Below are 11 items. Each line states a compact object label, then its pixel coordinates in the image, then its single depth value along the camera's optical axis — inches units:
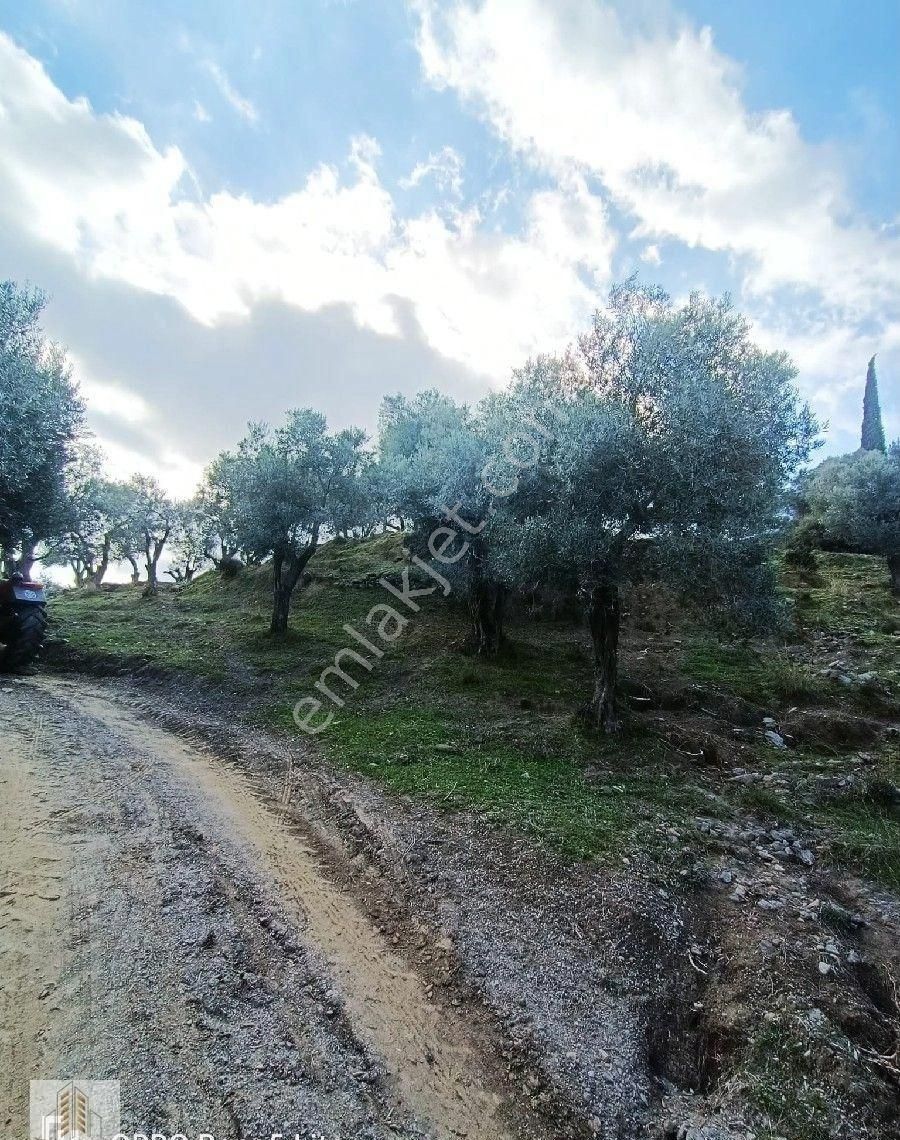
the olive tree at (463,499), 555.5
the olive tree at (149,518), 1592.0
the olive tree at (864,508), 856.9
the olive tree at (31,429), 472.7
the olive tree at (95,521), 725.1
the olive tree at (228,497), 749.9
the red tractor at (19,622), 525.3
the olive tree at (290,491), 721.6
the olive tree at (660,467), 370.9
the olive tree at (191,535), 1566.2
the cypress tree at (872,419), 1788.9
